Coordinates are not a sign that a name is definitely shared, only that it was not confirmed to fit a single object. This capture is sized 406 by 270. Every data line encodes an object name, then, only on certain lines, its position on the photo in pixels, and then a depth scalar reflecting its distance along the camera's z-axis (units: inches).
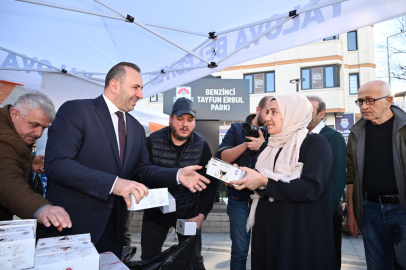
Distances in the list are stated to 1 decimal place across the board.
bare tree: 527.5
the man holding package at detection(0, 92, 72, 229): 60.1
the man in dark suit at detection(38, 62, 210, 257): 68.3
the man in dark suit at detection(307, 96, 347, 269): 104.0
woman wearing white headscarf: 70.6
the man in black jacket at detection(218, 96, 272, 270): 111.7
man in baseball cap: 109.3
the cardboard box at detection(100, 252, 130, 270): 53.5
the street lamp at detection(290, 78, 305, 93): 573.9
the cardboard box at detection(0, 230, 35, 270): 39.2
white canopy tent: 125.3
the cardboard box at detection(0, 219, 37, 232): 48.3
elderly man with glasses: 97.6
